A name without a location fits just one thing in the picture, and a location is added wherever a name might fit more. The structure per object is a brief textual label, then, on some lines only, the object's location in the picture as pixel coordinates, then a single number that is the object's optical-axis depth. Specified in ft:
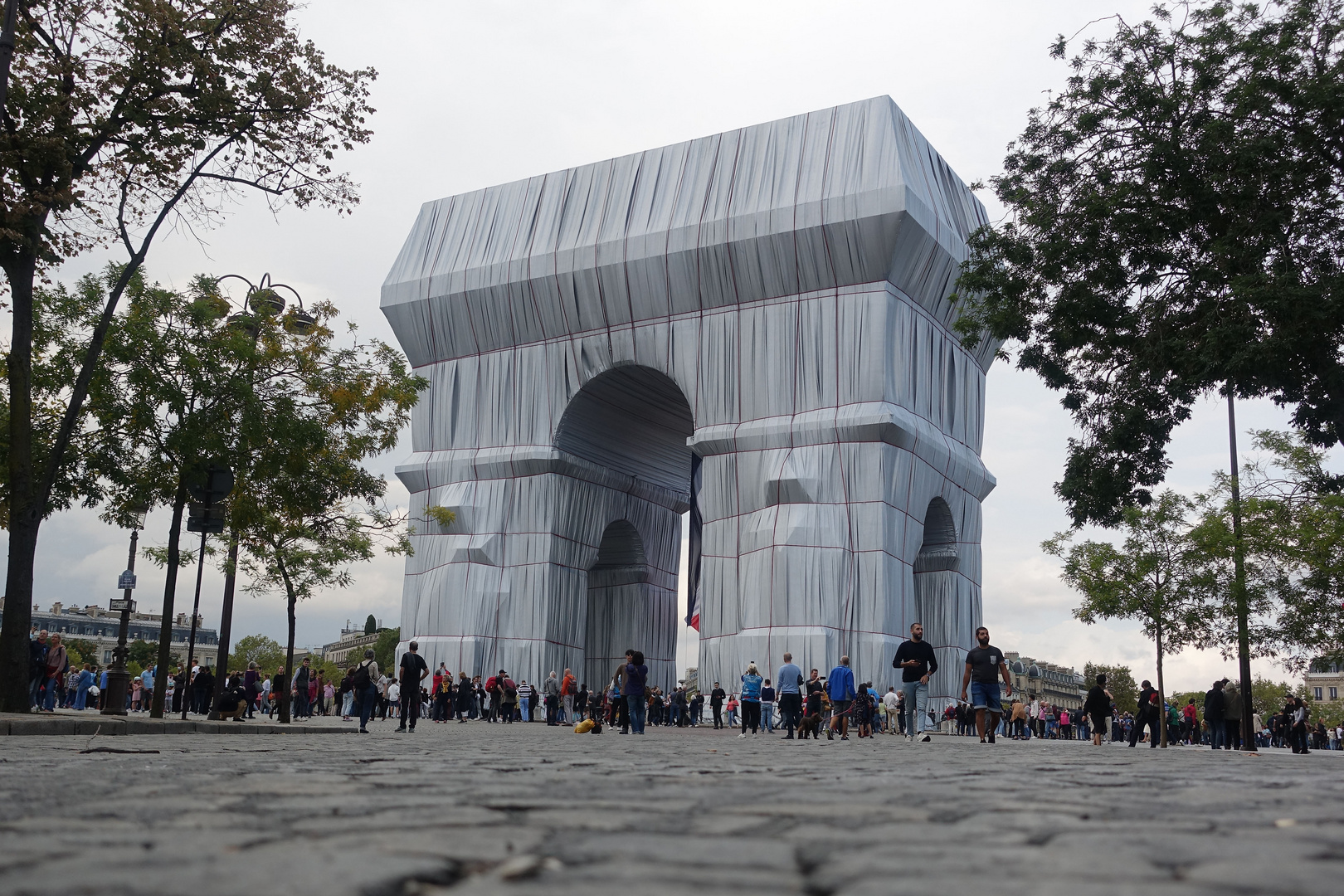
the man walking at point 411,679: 64.90
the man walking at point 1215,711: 82.02
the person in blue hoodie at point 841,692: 68.39
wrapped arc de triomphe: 104.53
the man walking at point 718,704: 102.53
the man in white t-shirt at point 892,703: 96.57
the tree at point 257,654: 322.77
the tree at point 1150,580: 115.75
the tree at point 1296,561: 96.73
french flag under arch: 120.26
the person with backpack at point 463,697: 107.96
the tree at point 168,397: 66.03
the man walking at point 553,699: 107.24
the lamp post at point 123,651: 60.54
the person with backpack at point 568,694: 106.73
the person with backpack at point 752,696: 72.18
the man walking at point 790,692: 72.90
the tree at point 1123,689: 351.87
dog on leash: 68.28
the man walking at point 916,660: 58.18
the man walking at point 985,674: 55.26
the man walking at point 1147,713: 84.38
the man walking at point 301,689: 110.11
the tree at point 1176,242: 56.65
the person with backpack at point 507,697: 105.19
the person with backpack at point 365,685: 68.44
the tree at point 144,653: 332.55
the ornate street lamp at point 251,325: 70.69
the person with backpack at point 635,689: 66.64
